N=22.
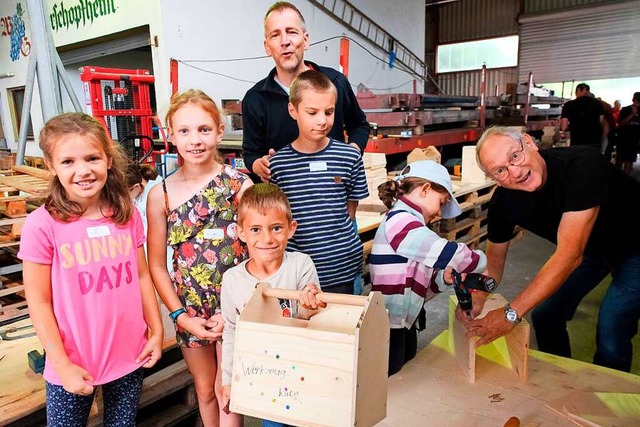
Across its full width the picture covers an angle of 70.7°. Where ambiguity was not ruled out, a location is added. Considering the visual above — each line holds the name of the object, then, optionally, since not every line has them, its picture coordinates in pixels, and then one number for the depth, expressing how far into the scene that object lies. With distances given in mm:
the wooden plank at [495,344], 1742
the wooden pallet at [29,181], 3518
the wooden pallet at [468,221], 4750
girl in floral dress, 1654
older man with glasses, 1747
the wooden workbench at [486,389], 1542
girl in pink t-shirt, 1435
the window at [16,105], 10218
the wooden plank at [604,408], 1479
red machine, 5465
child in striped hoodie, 1905
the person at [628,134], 9039
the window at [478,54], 15945
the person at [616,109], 10095
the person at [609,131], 7960
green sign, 7520
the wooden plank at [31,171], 4168
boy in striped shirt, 1807
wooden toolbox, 1131
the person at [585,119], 6590
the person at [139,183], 2943
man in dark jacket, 1989
